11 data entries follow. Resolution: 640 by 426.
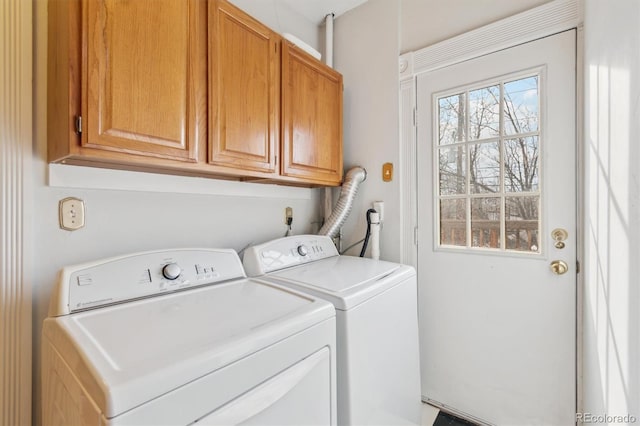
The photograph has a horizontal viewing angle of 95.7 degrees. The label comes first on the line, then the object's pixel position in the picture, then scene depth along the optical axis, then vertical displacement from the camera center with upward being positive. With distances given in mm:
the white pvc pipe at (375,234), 1917 -151
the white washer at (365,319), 1044 -448
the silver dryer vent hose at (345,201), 1969 +69
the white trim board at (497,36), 1407 +952
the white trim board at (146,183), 1135 +136
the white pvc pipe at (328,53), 2186 +1197
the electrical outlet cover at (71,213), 1131 -7
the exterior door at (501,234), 1443 -127
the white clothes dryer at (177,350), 603 -334
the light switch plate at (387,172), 1938 +264
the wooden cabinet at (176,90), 930 +482
